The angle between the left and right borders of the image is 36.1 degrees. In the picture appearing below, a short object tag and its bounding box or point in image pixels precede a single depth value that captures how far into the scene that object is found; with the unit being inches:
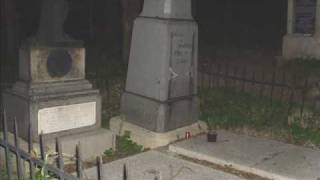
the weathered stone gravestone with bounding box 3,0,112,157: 187.5
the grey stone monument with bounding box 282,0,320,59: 384.8
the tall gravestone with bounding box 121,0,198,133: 207.8
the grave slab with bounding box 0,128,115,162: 188.9
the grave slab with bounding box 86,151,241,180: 175.2
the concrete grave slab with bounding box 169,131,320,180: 176.9
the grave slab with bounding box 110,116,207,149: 211.0
